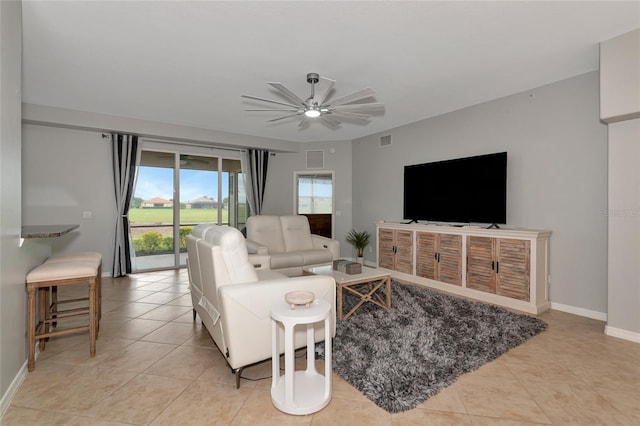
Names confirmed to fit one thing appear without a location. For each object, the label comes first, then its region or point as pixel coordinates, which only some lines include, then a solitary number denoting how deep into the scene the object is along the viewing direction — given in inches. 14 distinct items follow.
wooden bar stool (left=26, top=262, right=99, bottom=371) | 85.7
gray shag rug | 78.9
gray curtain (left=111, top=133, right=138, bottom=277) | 202.8
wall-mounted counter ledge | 84.1
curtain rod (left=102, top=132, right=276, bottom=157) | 203.3
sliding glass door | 219.5
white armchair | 76.6
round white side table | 67.7
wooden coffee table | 121.7
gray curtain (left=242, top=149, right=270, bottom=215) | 256.8
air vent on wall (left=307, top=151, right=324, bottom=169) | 267.6
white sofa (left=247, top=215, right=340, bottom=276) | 172.7
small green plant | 239.6
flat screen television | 155.8
